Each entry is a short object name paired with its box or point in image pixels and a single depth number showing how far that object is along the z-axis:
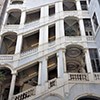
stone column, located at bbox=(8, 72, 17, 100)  13.31
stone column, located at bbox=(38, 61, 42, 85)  13.95
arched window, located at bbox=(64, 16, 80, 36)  18.79
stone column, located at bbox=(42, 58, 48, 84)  14.07
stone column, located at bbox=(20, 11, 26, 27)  18.58
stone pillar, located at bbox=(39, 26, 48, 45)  16.72
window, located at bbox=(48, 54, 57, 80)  17.55
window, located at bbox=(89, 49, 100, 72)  15.05
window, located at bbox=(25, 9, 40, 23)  20.43
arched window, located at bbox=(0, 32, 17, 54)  18.05
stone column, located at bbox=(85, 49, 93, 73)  14.48
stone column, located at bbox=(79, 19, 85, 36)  17.17
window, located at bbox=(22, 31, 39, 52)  18.89
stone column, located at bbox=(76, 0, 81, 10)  19.82
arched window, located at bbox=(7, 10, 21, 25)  20.45
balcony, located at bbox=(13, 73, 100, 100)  13.23
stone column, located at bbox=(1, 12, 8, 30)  18.60
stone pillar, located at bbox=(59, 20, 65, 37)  16.97
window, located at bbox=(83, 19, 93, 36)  17.69
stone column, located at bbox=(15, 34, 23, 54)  16.39
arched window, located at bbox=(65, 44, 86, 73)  16.69
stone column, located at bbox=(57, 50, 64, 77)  14.25
